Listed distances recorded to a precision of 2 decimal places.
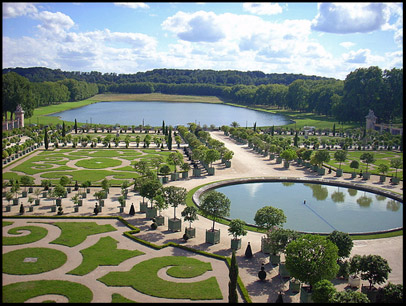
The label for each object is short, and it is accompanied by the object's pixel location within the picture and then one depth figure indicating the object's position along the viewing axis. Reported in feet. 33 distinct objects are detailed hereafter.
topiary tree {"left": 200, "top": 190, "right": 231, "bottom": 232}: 86.50
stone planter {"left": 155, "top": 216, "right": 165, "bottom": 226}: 92.94
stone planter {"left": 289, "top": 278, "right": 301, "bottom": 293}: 64.08
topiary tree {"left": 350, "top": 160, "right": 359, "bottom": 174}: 149.28
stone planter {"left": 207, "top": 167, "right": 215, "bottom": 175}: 148.56
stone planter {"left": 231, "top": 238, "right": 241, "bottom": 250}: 80.94
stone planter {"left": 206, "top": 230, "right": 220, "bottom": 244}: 83.20
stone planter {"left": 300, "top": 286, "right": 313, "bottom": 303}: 60.54
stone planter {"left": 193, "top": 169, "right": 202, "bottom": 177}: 145.79
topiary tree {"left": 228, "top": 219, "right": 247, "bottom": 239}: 79.20
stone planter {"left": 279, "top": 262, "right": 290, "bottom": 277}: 69.46
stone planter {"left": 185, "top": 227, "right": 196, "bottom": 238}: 85.66
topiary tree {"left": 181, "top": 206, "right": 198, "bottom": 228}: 86.33
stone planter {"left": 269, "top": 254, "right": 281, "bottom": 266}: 74.38
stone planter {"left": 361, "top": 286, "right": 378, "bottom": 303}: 61.65
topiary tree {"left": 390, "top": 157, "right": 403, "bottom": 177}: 143.13
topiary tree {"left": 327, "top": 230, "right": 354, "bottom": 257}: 70.85
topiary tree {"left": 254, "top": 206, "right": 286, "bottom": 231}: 80.89
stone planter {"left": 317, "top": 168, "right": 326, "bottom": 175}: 151.92
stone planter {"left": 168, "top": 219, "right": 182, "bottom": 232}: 89.73
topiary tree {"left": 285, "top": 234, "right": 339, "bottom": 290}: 59.77
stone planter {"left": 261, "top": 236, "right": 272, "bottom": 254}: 78.38
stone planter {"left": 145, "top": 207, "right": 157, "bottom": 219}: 97.30
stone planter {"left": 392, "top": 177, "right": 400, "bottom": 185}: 139.23
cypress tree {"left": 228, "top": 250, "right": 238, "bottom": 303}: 55.36
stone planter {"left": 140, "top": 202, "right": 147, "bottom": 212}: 102.68
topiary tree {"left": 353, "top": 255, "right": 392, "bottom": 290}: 62.39
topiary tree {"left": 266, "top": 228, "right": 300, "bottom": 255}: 71.20
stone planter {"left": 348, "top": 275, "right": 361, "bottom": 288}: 66.03
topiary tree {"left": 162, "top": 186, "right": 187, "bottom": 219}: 92.53
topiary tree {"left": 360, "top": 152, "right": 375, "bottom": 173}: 152.46
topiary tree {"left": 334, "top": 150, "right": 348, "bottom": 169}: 159.12
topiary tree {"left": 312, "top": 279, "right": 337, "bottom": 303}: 54.34
